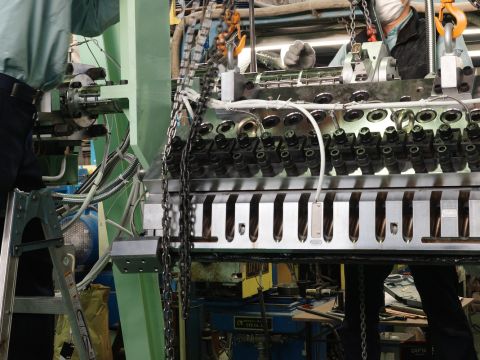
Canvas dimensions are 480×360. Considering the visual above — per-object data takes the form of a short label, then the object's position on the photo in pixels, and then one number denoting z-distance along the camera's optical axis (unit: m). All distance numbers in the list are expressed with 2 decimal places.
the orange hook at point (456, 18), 2.03
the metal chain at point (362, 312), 2.16
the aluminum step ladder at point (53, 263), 1.73
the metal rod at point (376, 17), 2.84
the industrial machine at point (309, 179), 1.42
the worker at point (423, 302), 2.00
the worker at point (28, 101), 1.81
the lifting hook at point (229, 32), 1.85
